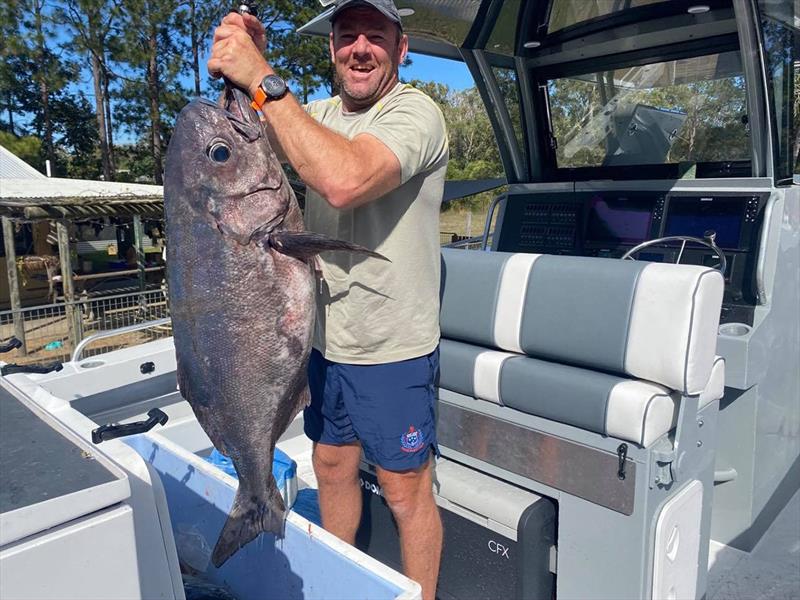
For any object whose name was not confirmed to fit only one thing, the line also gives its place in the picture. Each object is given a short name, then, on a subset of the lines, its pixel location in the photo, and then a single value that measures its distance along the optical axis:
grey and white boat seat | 2.04
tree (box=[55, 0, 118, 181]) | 14.54
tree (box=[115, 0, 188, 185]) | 14.59
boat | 1.33
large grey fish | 1.62
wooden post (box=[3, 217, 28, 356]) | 11.96
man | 1.65
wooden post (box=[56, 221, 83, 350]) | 12.75
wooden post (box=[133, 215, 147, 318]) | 14.74
